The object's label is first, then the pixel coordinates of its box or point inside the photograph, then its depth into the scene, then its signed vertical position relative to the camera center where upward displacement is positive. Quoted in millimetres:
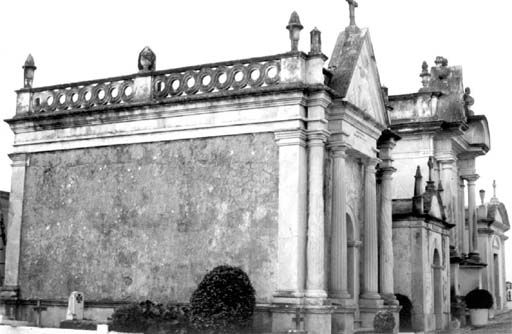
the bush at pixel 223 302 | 18359 -259
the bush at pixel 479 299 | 33000 -181
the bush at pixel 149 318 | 19172 -684
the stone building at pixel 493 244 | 39438 +2513
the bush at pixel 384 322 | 22047 -777
